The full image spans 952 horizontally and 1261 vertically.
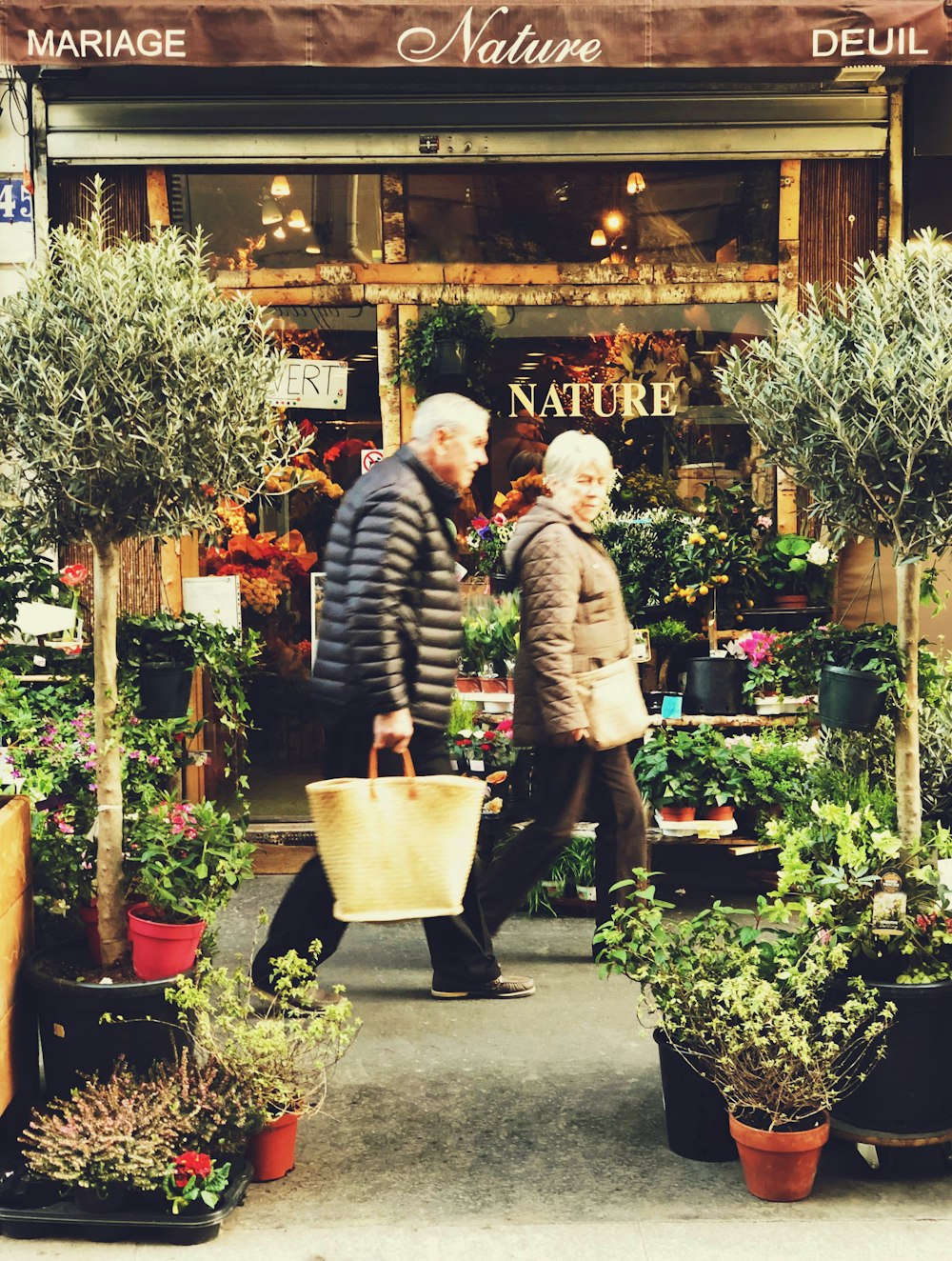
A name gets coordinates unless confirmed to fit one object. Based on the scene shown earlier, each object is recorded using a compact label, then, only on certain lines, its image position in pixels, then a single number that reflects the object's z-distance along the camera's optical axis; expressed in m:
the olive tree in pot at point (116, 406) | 3.88
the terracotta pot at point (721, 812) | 6.15
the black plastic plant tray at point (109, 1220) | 3.46
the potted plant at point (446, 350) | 6.76
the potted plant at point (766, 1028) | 3.61
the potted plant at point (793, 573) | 6.67
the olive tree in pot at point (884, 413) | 3.83
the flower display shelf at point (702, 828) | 6.11
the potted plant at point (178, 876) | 3.98
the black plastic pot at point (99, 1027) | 3.84
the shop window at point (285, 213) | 6.95
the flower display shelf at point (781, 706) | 6.38
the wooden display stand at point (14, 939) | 3.79
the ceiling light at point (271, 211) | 6.98
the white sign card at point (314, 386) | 7.10
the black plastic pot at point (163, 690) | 5.62
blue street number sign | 6.75
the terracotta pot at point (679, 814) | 6.12
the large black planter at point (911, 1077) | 3.74
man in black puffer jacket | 4.25
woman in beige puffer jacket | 4.88
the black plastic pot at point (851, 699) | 5.29
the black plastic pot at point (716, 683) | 6.43
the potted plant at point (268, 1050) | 3.68
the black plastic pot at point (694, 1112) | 3.87
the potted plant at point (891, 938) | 3.74
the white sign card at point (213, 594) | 6.91
